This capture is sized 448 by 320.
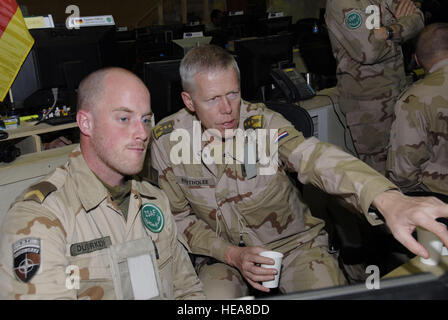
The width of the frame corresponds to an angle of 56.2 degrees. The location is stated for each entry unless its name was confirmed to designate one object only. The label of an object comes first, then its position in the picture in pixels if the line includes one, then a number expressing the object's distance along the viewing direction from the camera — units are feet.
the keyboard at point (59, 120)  7.17
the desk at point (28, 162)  5.91
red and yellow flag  6.65
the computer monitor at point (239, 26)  17.92
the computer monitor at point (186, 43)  9.02
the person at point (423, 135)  6.21
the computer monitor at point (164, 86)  6.77
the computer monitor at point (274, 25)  13.23
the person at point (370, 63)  8.00
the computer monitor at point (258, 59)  8.51
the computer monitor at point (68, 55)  7.27
